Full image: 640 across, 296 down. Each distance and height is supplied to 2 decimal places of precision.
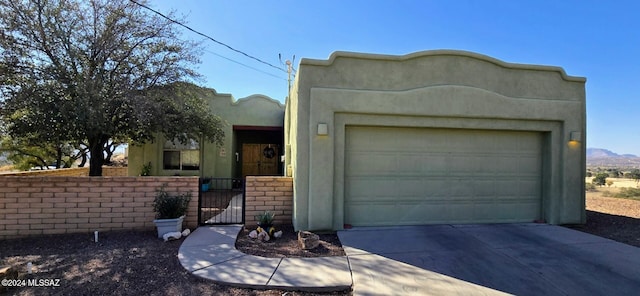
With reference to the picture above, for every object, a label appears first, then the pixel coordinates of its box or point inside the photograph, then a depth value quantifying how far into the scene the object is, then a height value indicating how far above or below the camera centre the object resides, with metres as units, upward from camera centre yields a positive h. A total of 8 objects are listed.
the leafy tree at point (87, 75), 5.88 +1.65
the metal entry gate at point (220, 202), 6.96 -1.57
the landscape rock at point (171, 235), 5.49 -1.53
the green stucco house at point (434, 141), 6.10 +0.28
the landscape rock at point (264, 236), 5.57 -1.55
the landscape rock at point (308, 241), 5.05 -1.47
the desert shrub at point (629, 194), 11.86 -1.51
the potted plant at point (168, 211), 5.68 -1.16
